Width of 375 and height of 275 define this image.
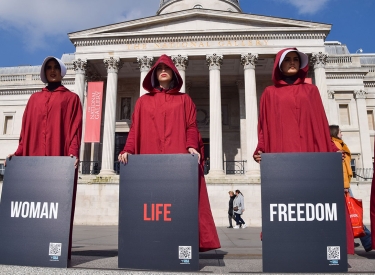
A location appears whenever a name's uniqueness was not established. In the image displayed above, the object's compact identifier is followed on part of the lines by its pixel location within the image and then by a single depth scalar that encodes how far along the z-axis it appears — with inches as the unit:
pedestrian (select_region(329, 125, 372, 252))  262.8
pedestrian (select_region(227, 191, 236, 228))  631.2
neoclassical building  832.3
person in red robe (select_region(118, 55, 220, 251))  194.9
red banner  828.6
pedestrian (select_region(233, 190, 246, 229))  590.9
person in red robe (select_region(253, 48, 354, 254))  184.4
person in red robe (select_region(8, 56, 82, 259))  199.6
